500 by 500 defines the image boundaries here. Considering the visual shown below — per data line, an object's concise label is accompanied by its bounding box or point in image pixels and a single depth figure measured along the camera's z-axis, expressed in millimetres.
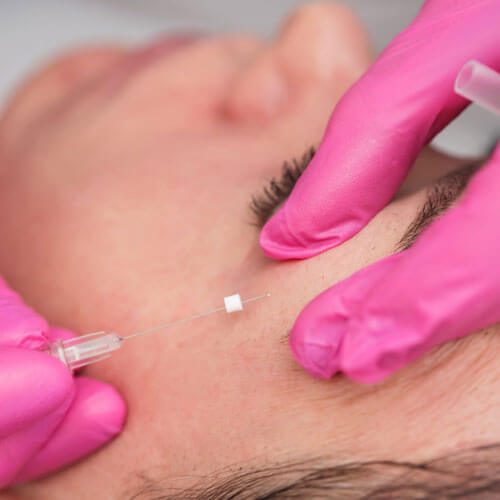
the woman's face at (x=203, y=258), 332
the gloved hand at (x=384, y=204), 320
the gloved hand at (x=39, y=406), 342
